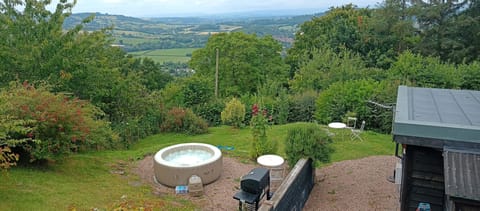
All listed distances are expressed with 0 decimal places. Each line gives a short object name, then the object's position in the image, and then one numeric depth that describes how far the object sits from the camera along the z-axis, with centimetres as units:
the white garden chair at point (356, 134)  1284
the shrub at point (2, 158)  584
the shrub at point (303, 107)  1709
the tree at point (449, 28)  2342
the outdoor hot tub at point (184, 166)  938
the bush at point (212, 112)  1834
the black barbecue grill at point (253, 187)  646
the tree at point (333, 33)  2639
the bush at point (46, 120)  771
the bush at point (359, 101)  1477
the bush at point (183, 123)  1568
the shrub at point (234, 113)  1608
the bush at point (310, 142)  885
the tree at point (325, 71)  1844
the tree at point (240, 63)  2752
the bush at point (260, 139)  1097
